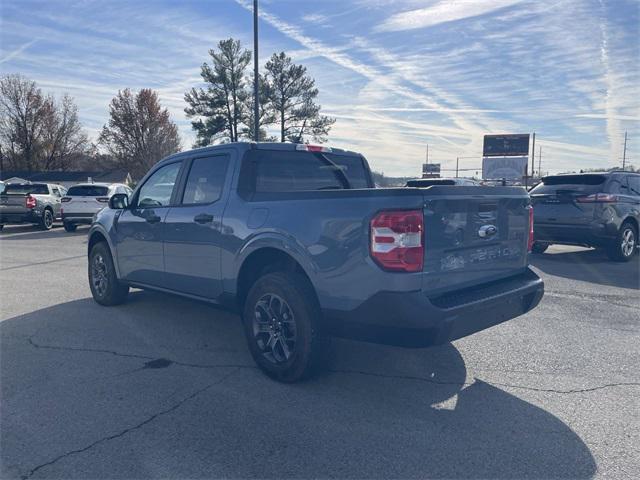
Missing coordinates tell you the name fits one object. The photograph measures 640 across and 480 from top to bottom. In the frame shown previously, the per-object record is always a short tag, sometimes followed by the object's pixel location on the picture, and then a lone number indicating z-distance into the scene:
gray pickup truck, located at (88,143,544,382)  3.27
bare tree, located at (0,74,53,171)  61.41
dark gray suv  9.30
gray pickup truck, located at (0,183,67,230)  17.88
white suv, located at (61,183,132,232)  17.05
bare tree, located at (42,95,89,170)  65.38
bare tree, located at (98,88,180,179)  65.50
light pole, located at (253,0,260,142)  15.38
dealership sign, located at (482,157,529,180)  42.53
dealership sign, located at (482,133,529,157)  45.09
